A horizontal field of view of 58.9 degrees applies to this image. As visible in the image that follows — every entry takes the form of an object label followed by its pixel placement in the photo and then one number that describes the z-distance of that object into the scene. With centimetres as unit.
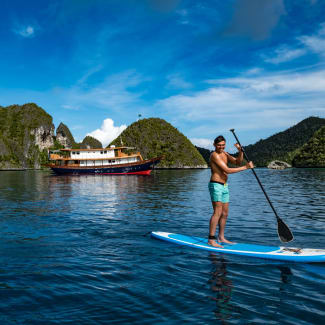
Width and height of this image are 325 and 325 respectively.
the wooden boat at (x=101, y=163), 5916
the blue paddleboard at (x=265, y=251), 591
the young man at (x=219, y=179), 661
